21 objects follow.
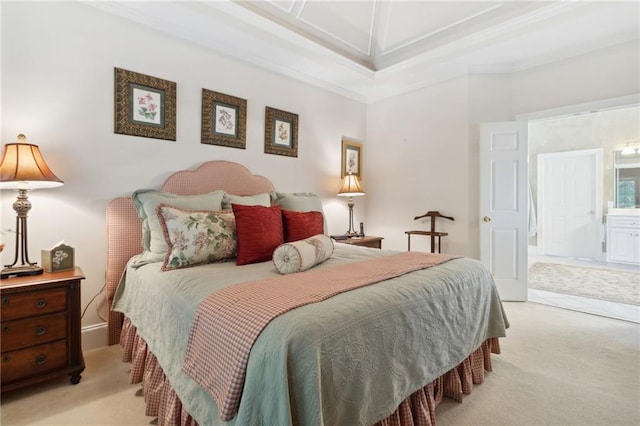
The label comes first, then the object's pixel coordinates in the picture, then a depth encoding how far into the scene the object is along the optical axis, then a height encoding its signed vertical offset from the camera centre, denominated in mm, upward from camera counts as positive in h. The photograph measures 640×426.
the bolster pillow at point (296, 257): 1713 -255
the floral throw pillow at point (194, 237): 1882 -167
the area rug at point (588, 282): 3721 -924
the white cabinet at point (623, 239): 5172 -414
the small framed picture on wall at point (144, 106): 2406 +846
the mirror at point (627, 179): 5320 +614
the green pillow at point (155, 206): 2088 +29
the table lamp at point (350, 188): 3852 +299
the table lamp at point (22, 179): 1797 +174
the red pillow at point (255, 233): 2016 -150
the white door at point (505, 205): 3469 +97
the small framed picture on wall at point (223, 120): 2875 +876
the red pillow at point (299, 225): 2365 -106
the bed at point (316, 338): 957 -519
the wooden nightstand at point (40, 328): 1660 -672
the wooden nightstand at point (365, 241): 3518 -334
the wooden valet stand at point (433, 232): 3699 -235
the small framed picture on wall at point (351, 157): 4219 +759
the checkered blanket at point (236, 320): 1010 -390
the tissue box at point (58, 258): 1939 -311
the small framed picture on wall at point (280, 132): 3345 +878
